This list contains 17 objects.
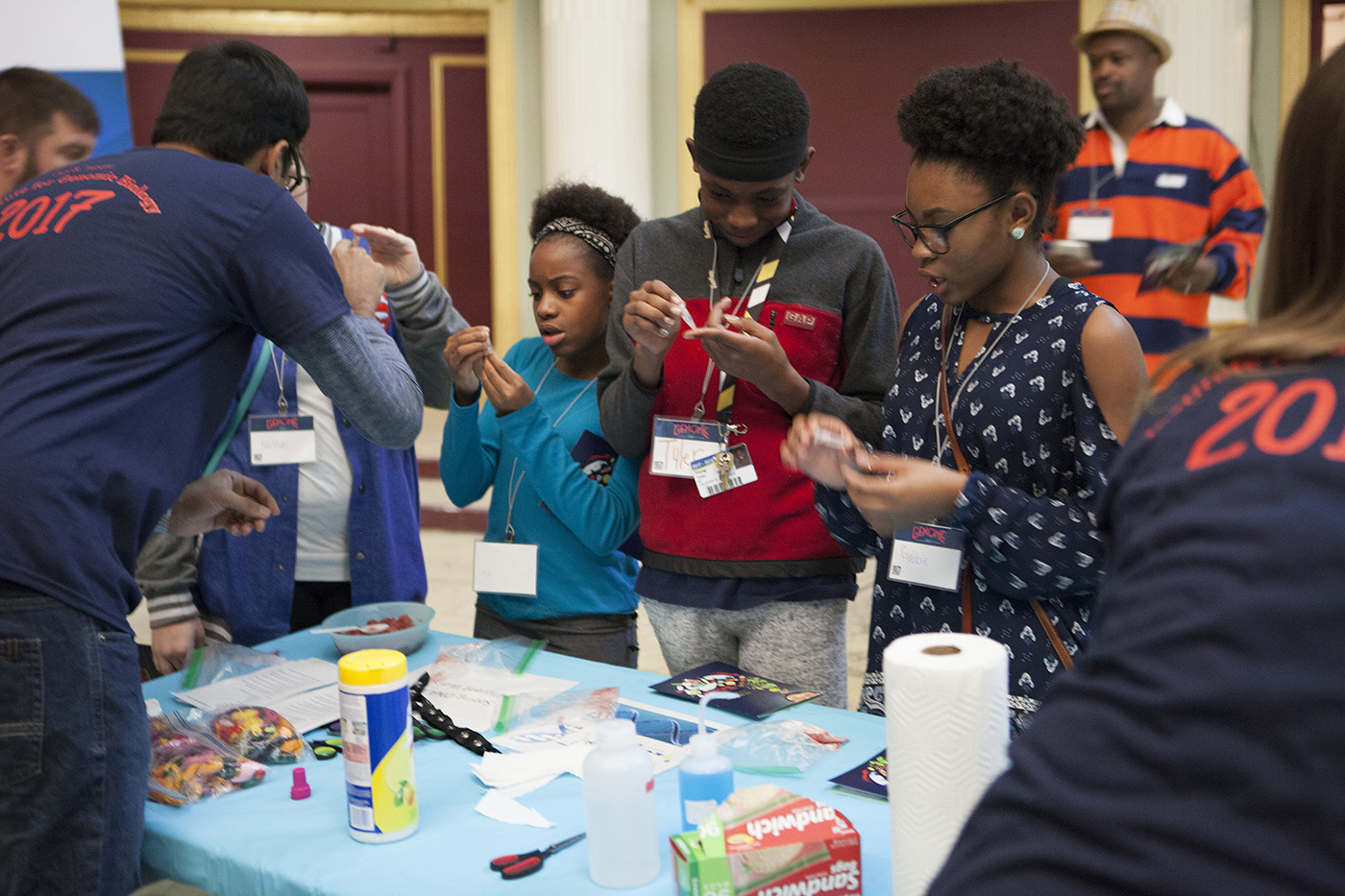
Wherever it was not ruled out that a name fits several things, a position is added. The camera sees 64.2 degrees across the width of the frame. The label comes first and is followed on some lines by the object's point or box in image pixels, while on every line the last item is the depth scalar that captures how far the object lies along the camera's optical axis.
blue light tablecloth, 1.11
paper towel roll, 0.88
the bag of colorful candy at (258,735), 1.43
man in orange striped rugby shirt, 3.03
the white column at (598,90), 5.31
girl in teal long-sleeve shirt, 1.98
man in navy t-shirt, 1.17
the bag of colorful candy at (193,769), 1.33
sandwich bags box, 0.98
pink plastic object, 1.32
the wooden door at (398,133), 5.95
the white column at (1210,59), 4.80
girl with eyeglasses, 1.37
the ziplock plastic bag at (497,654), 1.77
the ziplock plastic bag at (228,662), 1.77
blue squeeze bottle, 1.13
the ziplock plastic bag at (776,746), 1.34
